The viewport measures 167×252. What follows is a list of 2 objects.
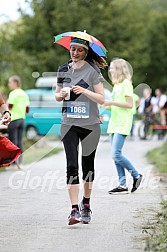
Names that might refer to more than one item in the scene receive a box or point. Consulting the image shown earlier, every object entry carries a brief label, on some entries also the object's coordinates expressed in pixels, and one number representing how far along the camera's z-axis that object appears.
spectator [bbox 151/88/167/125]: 27.88
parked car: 28.94
